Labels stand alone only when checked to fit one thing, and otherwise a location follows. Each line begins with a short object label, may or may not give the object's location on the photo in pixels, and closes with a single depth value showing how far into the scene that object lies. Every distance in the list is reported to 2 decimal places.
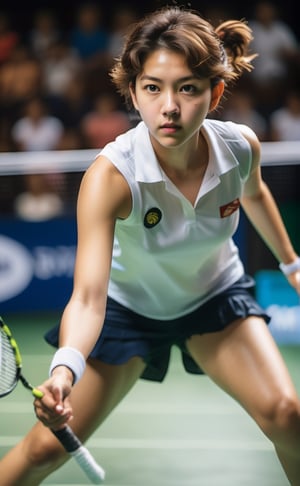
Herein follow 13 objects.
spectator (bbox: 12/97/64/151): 16.36
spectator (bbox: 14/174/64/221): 13.78
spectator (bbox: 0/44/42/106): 17.12
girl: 6.48
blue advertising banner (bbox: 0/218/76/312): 13.60
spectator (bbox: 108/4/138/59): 17.55
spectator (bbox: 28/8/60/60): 17.69
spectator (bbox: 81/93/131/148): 15.91
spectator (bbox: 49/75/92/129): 16.64
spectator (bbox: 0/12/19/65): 17.52
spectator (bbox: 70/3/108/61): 17.56
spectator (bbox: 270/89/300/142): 16.35
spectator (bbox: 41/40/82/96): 17.23
